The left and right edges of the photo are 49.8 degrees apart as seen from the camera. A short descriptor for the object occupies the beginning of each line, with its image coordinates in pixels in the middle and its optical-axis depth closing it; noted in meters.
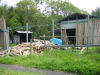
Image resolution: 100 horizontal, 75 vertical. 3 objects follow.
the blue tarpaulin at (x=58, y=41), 12.34
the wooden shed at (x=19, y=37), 21.12
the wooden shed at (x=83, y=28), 10.32
